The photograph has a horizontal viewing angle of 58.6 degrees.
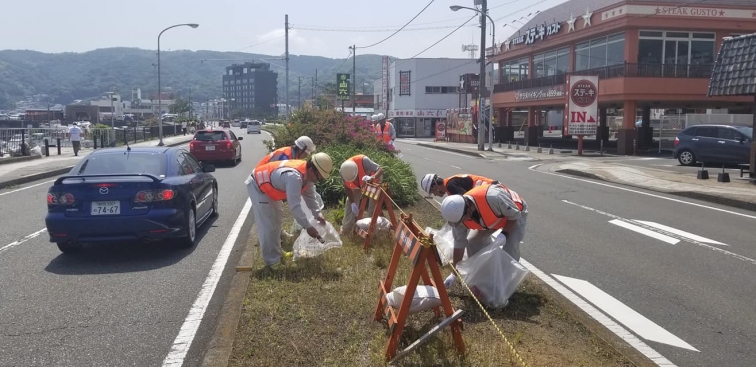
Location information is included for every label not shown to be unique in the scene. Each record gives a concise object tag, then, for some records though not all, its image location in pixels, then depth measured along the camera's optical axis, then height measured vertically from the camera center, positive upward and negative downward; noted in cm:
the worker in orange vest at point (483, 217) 574 -89
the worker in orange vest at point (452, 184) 652 -66
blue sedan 805 -111
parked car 2378 -92
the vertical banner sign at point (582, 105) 3353 +64
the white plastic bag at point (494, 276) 587 -139
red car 2486 -117
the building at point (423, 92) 7106 +256
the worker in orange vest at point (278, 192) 675 -81
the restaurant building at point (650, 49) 3397 +365
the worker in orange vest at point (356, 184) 912 -94
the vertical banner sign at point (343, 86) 6131 +274
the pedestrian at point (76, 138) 3130 -117
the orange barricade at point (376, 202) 823 -107
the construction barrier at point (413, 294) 441 -119
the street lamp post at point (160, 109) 4291 +31
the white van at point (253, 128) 7356 -145
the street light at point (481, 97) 3625 +106
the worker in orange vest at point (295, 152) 895 -49
